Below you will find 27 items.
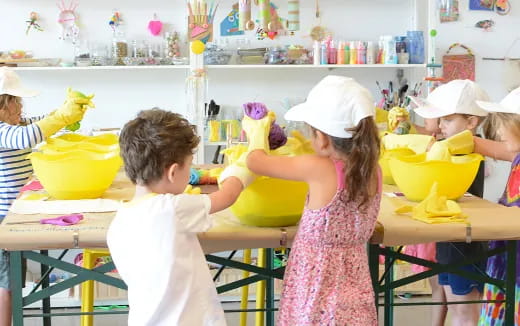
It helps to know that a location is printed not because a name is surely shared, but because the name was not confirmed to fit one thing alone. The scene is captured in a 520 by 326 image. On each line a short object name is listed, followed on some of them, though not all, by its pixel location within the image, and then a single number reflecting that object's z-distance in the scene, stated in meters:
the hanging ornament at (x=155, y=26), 3.84
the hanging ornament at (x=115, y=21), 3.83
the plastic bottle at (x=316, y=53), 3.74
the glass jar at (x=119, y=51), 3.70
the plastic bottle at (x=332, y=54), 3.76
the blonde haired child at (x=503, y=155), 2.24
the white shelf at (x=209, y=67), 3.65
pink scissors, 1.81
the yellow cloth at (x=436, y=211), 1.85
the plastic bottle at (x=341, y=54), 3.75
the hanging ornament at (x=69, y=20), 3.81
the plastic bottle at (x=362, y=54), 3.76
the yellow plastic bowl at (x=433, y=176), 2.01
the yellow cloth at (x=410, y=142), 2.32
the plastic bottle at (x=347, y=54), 3.76
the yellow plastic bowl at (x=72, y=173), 2.04
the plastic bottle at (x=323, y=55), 3.74
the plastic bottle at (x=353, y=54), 3.75
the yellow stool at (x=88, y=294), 2.54
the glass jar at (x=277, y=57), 3.75
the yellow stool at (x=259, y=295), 2.66
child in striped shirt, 2.28
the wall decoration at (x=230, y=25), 3.88
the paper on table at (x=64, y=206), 1.95
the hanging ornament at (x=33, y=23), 3.80
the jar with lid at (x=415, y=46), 3.78
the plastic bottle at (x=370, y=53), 3.75
